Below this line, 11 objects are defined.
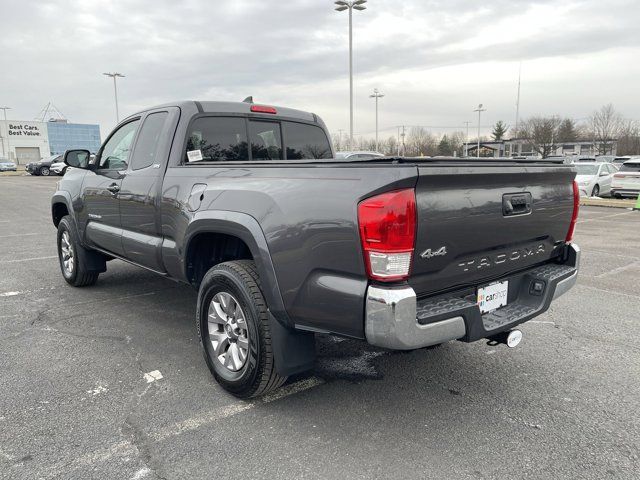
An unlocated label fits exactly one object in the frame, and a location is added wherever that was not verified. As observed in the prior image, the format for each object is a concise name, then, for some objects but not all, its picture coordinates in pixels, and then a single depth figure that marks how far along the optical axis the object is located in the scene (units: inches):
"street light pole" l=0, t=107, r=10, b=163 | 2846.7
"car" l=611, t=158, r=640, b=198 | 679.1
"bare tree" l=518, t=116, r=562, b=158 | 2178.9
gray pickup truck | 93.4
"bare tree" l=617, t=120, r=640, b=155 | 2327.8
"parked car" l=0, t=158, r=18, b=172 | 1855.7
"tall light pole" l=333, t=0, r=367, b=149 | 944.3
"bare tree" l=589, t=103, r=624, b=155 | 2390.5
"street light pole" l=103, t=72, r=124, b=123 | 1830.7
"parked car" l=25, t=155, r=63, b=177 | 1461.6
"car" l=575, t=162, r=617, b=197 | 714.8
